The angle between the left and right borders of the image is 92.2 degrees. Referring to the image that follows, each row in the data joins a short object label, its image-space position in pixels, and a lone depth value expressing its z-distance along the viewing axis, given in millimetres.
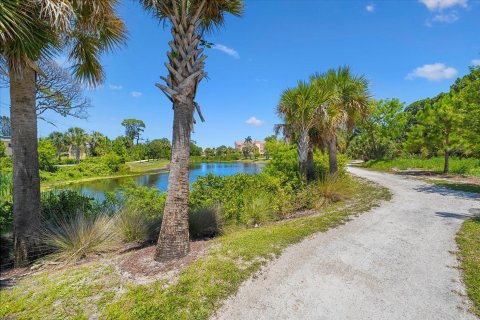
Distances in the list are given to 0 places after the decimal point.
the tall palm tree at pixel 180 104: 3865
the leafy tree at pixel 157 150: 71938
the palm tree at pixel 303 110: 9078
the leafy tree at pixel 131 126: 86688
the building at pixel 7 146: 45609
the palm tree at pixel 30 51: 3604
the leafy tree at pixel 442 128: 15373
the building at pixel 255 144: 126956
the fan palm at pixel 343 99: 10164
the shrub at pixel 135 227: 5070
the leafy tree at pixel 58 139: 59200
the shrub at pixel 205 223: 5410
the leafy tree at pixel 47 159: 31484
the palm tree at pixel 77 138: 59062
